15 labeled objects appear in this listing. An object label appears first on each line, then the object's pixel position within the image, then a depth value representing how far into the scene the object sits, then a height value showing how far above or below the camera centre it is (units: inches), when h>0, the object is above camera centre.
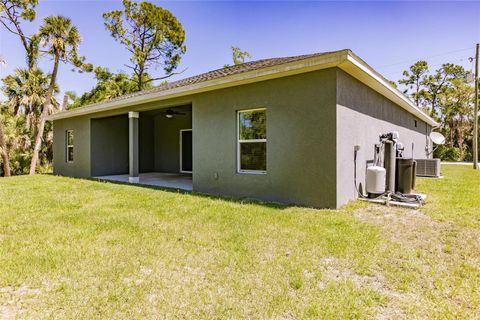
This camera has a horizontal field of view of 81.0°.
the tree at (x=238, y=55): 1043.9 +372.1
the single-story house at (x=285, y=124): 222.1 +28.3
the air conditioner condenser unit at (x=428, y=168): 456.1 -22.3
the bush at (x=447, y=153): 1111.6 +4.9
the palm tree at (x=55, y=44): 593.0 +236.9
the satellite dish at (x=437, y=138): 551.1 +32.0
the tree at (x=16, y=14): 662.5 +336.0
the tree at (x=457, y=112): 1120.6 +174.0
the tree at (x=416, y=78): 1237.7 +346.1
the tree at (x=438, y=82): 1173.7 +315.4
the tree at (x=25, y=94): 644.7 +139.8
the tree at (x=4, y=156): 580.9 -4.2
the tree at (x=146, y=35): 842.2 +370.0
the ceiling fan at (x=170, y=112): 409.7 +62.6
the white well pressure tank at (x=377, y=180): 249.8 -23.0
